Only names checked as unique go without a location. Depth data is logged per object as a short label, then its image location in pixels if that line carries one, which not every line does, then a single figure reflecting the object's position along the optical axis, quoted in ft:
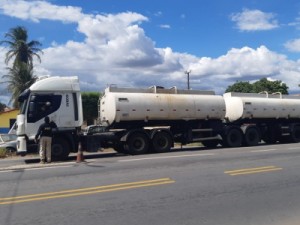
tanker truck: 30.72
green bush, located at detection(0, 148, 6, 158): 38.01
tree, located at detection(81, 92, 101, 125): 59.29
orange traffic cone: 28.39
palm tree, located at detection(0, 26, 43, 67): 93.91
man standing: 28.89
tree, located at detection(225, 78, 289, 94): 127.62
